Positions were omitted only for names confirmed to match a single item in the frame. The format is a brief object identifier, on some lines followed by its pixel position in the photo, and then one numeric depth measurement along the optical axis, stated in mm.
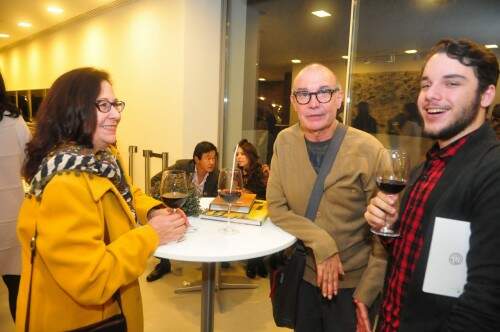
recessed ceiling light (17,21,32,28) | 5945
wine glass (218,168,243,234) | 1487
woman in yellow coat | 968
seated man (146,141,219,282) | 3170
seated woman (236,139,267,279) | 3350
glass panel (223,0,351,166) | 3422
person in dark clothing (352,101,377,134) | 3042
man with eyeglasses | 1403
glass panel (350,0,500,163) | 2416
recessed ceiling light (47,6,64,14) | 4894
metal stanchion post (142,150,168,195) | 3879
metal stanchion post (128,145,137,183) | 4457
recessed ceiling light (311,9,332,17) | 3269
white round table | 1213
